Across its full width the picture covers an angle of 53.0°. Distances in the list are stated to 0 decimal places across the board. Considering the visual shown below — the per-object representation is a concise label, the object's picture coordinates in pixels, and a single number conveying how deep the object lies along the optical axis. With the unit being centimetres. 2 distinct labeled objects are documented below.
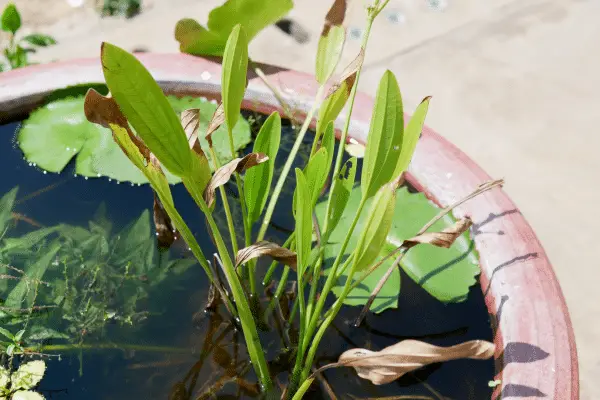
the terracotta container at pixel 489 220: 77
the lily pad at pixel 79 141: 112
